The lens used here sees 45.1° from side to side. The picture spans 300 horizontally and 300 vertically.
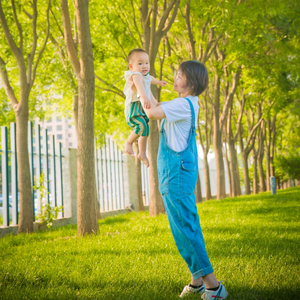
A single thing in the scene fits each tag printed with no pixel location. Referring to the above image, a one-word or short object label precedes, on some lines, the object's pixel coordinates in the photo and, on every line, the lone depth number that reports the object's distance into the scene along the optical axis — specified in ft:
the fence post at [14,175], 30.22
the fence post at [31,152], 33.14
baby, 10.49
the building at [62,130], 368.85
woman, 9.51
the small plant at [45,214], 30.68
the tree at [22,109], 27.86
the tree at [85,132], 22.61
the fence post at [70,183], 37.37
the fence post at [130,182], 51.08
